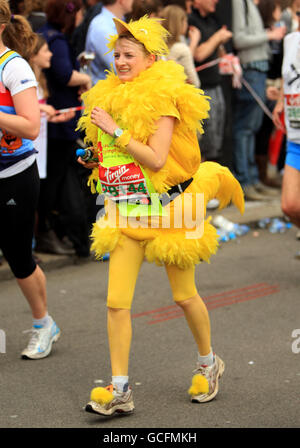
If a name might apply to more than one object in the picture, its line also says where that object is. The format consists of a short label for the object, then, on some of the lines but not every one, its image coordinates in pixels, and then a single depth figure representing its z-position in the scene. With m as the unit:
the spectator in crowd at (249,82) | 13.39
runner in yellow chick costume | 5.72
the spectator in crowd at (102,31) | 10.35
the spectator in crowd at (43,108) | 9.58
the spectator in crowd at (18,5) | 10.30
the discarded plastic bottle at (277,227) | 12.15
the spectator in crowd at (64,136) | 9.98
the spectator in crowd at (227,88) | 13.11
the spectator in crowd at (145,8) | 11.63
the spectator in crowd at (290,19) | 15.22
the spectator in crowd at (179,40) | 11.61
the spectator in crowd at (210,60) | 12.60
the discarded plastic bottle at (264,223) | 12.40
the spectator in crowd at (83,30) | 10.89
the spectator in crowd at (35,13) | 10.24
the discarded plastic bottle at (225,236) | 11.59
